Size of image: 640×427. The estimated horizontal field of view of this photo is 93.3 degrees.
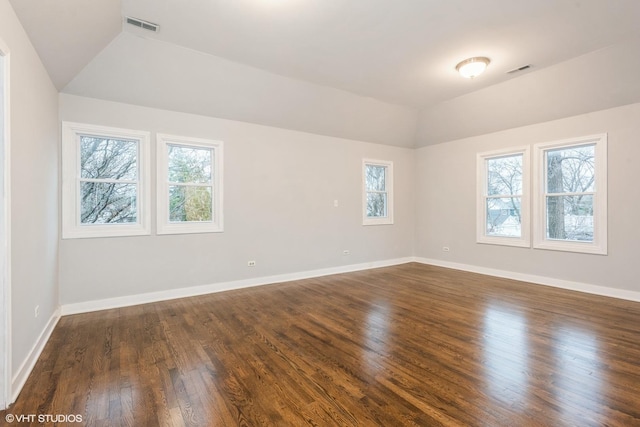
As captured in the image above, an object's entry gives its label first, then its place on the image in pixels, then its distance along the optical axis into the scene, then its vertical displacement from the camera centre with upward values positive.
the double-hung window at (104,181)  3.60 +0.41
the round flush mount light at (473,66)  3.83 +1.85
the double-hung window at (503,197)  5.24 +0.22
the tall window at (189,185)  4.18 +0.40
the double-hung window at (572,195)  4.40 +0.21
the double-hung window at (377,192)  6.29 +0.40
